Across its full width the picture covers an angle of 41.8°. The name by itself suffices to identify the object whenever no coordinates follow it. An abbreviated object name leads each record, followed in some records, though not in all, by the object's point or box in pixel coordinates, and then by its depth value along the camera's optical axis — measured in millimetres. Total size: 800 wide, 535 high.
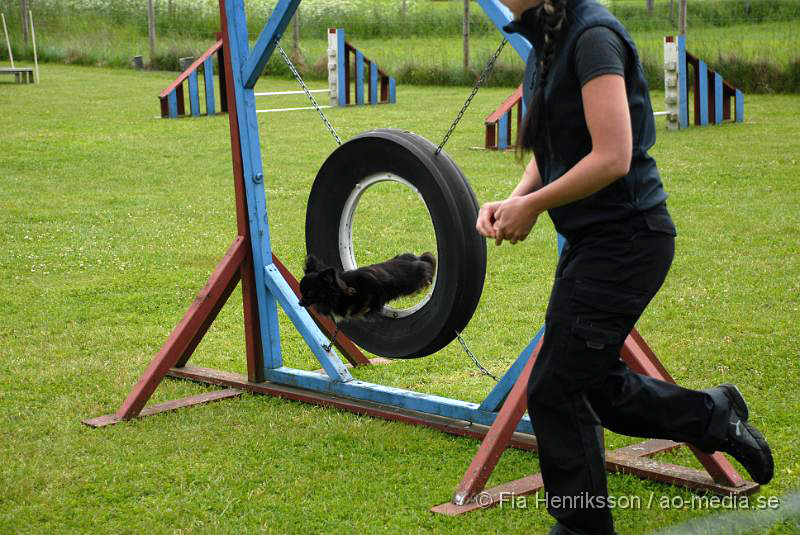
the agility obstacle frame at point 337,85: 15531
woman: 2496
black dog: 4109
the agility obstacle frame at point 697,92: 12930
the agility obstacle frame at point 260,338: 4082
